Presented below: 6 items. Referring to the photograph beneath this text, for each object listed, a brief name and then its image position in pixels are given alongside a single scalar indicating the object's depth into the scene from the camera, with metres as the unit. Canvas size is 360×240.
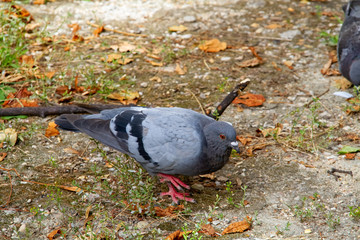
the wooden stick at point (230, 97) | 8.07
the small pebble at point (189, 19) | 12.71
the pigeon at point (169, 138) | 6.73
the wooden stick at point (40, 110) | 8.70
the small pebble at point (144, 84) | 10.15
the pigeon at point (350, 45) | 9.91
